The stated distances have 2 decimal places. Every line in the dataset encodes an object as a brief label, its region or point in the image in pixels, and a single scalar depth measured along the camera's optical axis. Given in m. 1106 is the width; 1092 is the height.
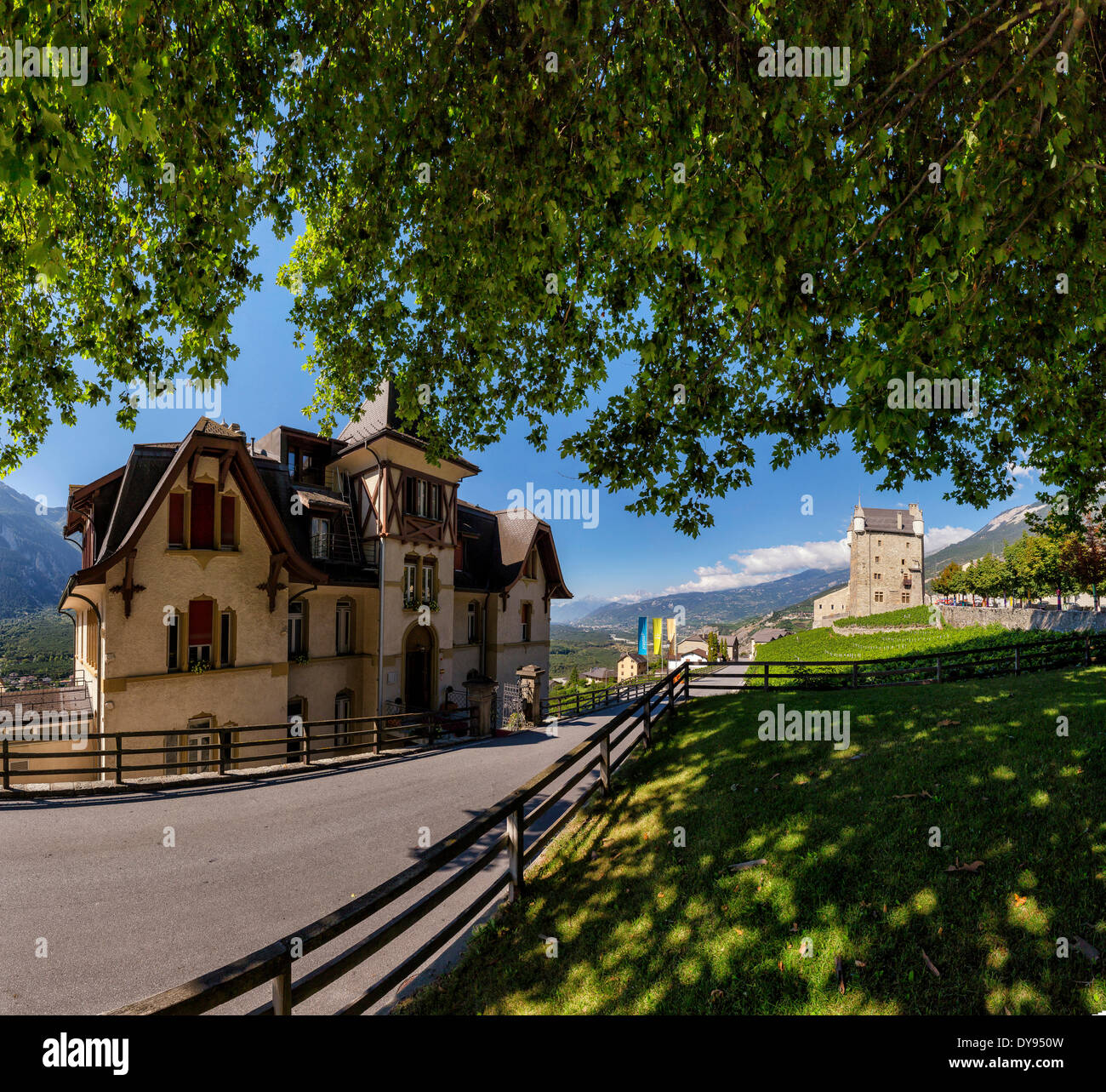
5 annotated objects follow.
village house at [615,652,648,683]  76.81
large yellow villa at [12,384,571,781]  13.66
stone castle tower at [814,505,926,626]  75.38
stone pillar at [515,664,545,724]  20.50
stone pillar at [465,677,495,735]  18.17
